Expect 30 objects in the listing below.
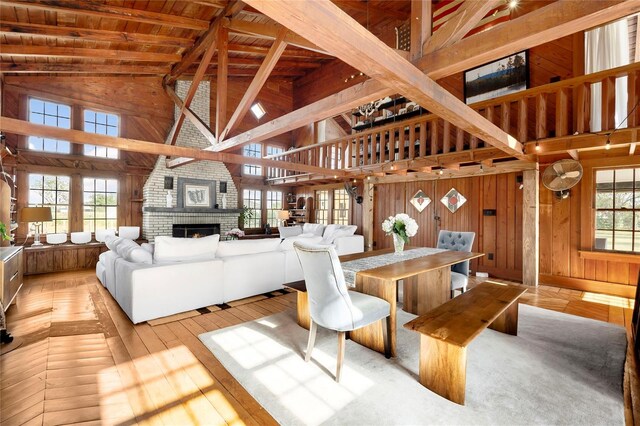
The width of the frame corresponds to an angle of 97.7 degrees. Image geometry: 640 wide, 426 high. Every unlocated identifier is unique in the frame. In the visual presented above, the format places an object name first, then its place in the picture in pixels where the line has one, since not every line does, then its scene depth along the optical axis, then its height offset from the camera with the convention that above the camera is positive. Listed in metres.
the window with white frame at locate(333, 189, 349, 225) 8.95 +0.14
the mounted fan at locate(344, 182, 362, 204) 8.49 +0.65
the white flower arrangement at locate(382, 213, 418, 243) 3.38 -0.17
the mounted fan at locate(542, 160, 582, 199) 4.58 +0.62
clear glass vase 3.54 -0.41
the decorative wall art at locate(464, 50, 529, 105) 5.70 +2.91
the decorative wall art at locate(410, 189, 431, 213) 6.67 +0.28
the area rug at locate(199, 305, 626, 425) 1.80 -1.30
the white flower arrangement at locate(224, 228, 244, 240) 8.03 -0.69
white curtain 4.47 +2.66
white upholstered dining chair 2.12 -0.69
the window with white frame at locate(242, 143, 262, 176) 9.75 +2.03
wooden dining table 2.54 -0.77
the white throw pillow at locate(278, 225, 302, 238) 8.36 -0.61
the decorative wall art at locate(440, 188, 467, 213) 6.08 +0.27
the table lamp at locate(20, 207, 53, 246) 4.68 -0.10
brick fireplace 7.32 +0.51
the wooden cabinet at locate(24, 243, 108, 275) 5.49 -1.01
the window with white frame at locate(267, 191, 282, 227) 10.43 +0.17
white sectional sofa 3.22 -0.81
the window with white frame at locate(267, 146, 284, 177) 9.82 +2.15
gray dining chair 3.57 -0.52
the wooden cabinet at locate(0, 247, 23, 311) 3.04 -0.79
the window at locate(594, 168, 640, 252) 4.39 +0.06
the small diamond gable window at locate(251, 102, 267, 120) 9.63 +3.49
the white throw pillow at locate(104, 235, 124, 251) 4.08 -0.49
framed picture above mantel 7.79 +0.49
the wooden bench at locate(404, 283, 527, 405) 1.89 -0.84
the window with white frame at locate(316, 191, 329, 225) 9.62 +0.14
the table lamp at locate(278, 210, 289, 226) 9.48 -0.15
